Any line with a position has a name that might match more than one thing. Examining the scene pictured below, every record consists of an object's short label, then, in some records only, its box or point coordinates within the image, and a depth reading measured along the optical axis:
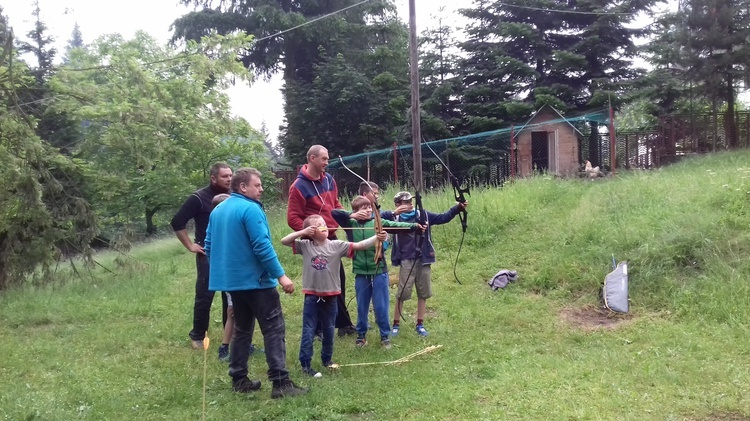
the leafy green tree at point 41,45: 26.11
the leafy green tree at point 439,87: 20.97
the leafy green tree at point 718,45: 18.16
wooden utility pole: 10.16
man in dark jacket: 5.56
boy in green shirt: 5.60
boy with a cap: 6.05
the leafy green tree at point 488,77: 20.38
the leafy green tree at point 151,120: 9.39
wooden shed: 17.70
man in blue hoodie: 4.32
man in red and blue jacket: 5.32
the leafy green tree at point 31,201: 7.74
